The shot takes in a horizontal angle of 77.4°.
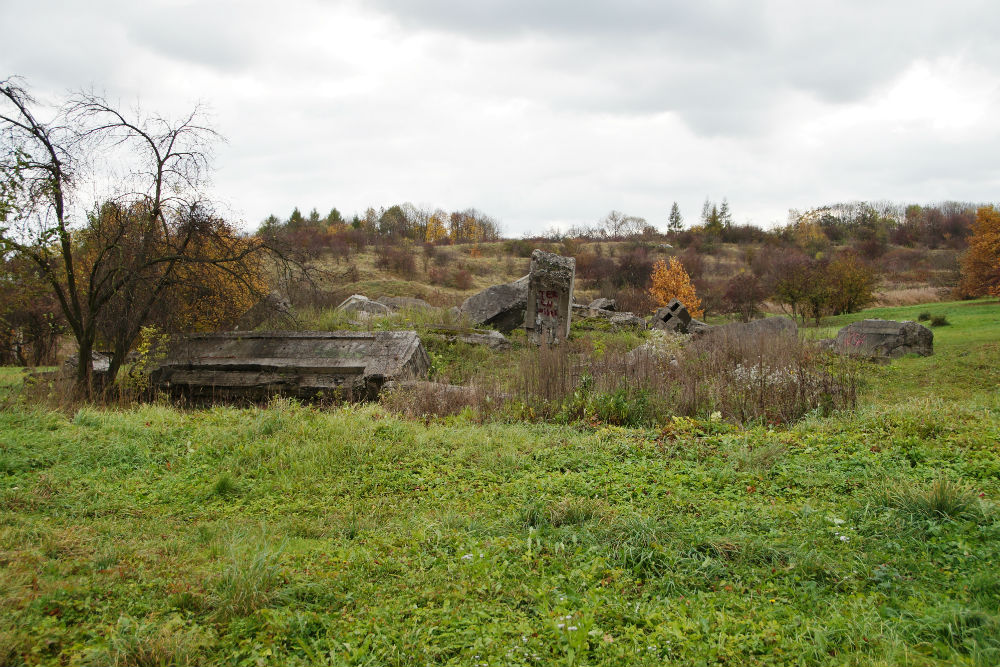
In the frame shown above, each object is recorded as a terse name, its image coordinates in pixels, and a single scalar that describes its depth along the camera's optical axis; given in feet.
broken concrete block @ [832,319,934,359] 45.60
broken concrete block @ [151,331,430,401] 34.91
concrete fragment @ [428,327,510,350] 47.75
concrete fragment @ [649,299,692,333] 58.75
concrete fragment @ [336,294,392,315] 62.75
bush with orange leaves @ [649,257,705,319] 87.35
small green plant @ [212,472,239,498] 18.40
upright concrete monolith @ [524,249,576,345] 53.26
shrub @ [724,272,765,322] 88.48
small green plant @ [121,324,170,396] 35.55
